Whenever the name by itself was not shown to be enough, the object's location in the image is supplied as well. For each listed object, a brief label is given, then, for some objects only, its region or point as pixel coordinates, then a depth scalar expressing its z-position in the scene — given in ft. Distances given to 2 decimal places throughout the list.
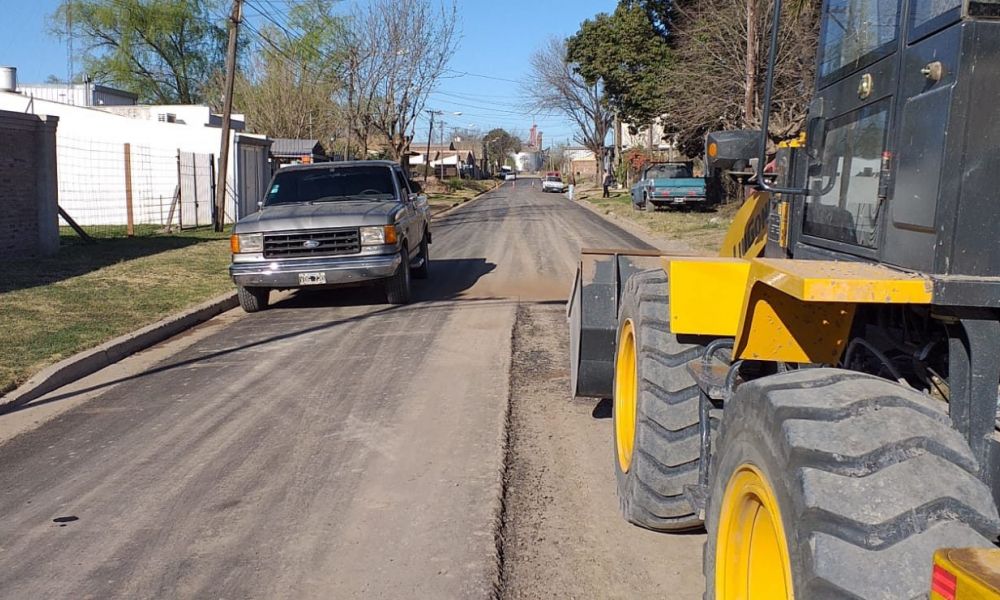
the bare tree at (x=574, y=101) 210.38
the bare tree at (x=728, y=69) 66.90
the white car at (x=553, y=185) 245.86
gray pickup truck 37.50
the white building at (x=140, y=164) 88.99
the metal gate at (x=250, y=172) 93.91
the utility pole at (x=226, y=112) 78.54
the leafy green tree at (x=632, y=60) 115.34
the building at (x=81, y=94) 128.16
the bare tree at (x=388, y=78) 128.88
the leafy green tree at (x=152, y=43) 160.66
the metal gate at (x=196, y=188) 88.28
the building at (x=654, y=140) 130.38
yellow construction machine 6.89
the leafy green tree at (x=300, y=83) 140.77
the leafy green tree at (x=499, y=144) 535.19
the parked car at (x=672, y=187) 107.24
